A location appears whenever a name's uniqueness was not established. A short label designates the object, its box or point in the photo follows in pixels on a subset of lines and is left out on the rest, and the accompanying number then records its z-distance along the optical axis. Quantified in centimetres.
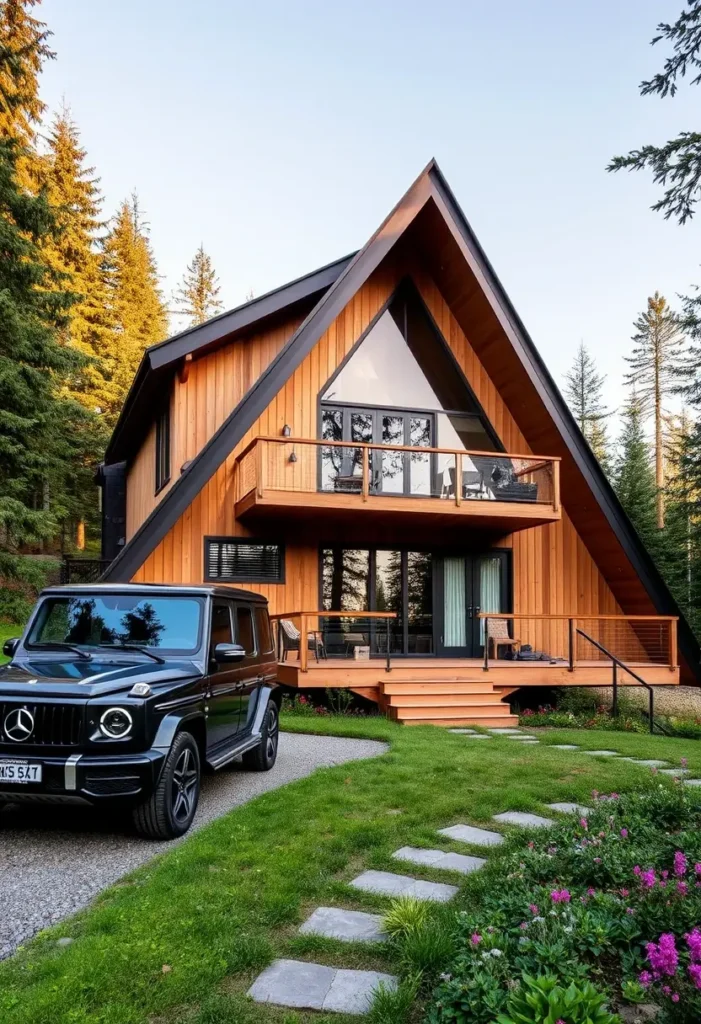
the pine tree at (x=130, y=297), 3331
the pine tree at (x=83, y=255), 3116
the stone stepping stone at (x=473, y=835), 472
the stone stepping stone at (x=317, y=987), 269
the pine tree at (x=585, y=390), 3856
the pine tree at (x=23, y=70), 1441
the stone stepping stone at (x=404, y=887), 378
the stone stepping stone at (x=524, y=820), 502
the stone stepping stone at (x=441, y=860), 420
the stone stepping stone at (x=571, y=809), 524
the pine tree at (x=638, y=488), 2462
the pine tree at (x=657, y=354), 3647
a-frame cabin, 1220
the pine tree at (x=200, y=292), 4319
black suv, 453
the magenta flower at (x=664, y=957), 250
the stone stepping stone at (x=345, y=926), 326
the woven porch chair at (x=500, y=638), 1388
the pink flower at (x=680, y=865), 338
